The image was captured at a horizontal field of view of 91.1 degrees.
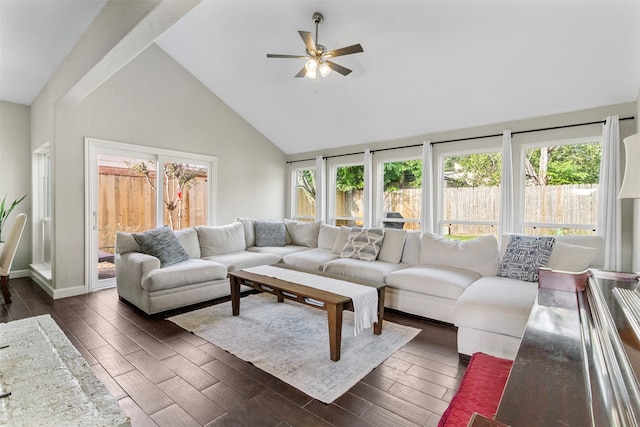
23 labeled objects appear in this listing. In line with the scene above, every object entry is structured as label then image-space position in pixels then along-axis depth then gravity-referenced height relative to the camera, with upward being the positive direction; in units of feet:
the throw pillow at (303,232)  17.52 -1.36
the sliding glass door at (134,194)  13.70 +0.75
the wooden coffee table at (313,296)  7.75 -2.43
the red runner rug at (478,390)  3.70 -2.38
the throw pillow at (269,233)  17.13 -1.38
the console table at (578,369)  2.00 -1.30
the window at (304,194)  21.29 +1.01
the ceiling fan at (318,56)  9.32 +4.79
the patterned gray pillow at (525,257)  10.07 -1.61
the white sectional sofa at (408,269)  8.11 -2.30
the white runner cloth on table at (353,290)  8.31 -2.29
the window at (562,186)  12.03 +0.88
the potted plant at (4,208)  13.91 +0.04
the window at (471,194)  14.25 +0.67
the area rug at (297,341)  7.10 -3.74
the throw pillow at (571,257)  9.53 -1.52
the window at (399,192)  16.72 +0.92
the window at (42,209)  15.72 +0.02
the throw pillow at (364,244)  13.67 -1.60
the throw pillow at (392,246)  13.46 -1.64
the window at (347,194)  18.99 +0.90
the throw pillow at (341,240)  15.34 -1.52
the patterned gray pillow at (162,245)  12.08 -1.43
